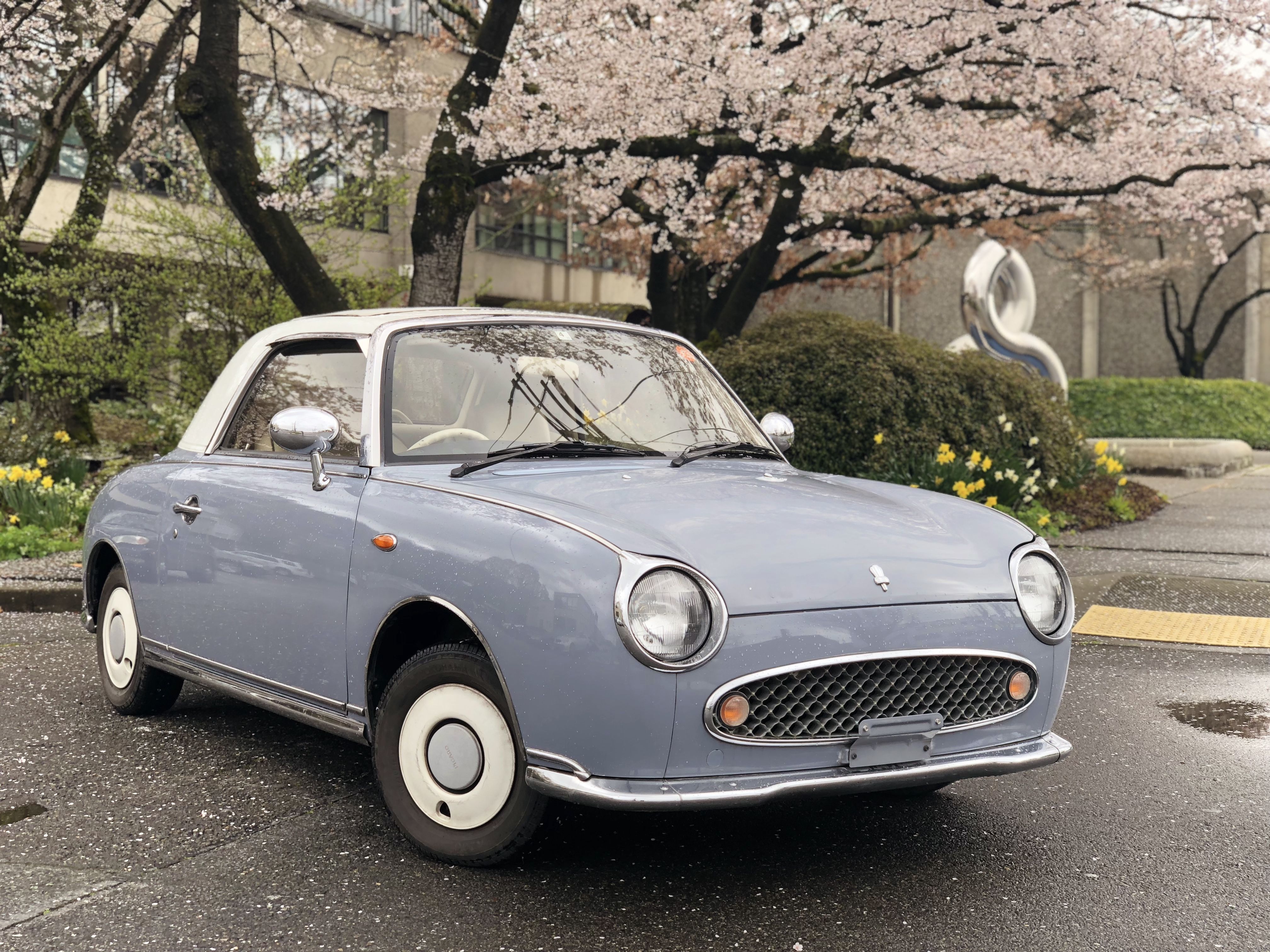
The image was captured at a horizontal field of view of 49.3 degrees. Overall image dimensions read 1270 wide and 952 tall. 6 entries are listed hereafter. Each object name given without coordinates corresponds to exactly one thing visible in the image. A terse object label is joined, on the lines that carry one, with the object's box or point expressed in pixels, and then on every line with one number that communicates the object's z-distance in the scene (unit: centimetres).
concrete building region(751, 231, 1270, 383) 3216
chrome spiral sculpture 1750
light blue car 336
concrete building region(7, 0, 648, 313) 1912
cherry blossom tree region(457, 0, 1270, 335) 1218
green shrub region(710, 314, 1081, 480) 1132
